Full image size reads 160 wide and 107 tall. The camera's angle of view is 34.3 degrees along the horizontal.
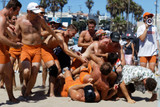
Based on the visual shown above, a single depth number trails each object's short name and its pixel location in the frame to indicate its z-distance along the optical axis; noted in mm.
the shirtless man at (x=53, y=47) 5770
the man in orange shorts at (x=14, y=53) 6543
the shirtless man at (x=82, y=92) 5089
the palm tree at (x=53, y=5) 61000
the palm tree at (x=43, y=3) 59253
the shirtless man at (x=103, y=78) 5008
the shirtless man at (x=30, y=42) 5344
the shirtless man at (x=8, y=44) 4559
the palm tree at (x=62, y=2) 62406
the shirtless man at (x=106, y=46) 5346
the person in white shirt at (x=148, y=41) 6289
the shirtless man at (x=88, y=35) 7033
